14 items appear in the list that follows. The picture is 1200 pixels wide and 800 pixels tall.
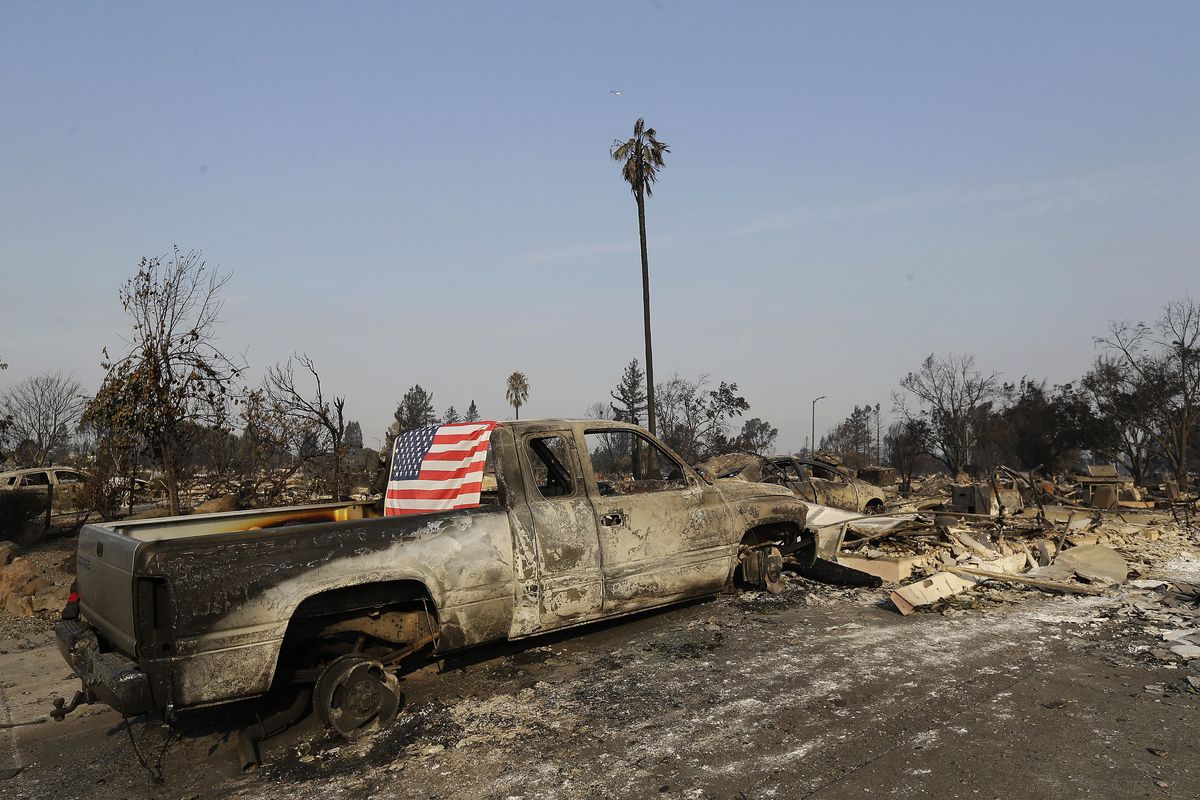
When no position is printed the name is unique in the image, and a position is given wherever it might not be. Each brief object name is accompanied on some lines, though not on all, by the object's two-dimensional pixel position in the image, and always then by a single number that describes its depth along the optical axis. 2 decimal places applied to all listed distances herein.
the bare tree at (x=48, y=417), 50.78
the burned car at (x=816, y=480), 14.80
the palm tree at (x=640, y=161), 30.33
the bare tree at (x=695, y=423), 41.62
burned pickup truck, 4.05
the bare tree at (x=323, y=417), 13.98
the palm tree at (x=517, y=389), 70.69
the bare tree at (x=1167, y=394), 38.19
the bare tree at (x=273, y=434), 15.42
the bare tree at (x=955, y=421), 53.31
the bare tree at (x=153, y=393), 11.12
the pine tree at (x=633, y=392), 65.00
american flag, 5.59
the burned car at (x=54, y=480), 21.78
